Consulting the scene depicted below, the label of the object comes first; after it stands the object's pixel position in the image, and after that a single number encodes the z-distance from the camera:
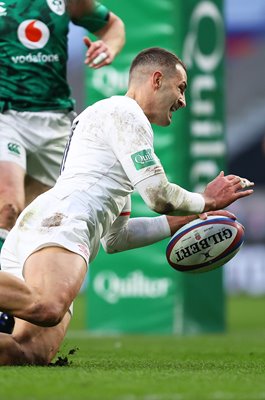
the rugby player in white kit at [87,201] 12.09
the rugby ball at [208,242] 13.24
